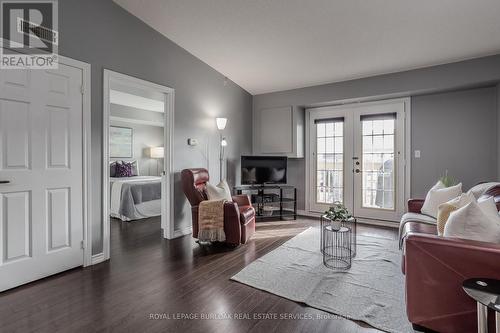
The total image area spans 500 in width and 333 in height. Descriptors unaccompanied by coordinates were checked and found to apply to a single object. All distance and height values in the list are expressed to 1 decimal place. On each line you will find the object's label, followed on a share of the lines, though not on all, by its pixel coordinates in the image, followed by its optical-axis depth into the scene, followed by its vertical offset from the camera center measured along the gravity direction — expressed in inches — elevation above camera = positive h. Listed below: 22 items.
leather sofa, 60.2 -27.4
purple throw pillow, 233.6 -4.9
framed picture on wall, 251.1 +22.9
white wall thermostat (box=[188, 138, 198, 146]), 158.1 +14.1
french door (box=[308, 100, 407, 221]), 173.0 +5.0
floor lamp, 175.0 +16.4
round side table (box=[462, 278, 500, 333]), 48.4 -24.9
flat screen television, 190.7 -3.7
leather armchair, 129.1 -24.2
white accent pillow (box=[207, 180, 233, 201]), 137.9 -15.0
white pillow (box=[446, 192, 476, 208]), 89.7 -12.5
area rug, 76.0 -42.4
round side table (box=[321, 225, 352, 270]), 109.3 -40.6
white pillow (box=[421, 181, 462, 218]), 118.9 -15.0
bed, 181.0 -24.4
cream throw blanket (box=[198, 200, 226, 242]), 129.2 -28.1
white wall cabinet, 199.3 +26.5
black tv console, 193.0 -26.3
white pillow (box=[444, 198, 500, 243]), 65.5 -15.5
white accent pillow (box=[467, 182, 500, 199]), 110.2 -10.3
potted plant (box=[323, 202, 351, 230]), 106.3 -20.9
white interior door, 86.8 -3.3
